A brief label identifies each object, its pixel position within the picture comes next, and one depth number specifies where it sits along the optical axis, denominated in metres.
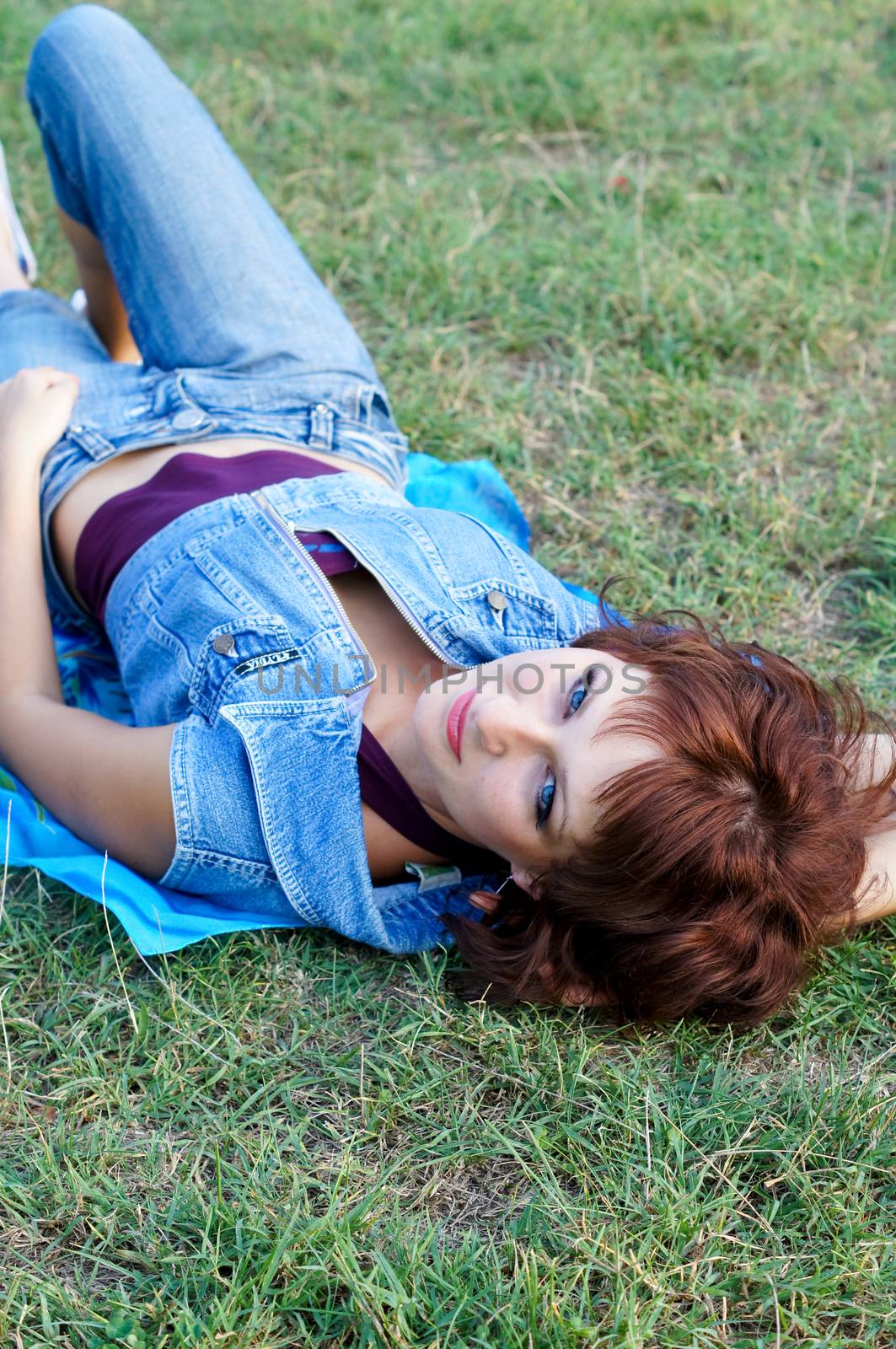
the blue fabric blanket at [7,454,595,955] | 2.62
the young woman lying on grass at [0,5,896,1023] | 2.36
